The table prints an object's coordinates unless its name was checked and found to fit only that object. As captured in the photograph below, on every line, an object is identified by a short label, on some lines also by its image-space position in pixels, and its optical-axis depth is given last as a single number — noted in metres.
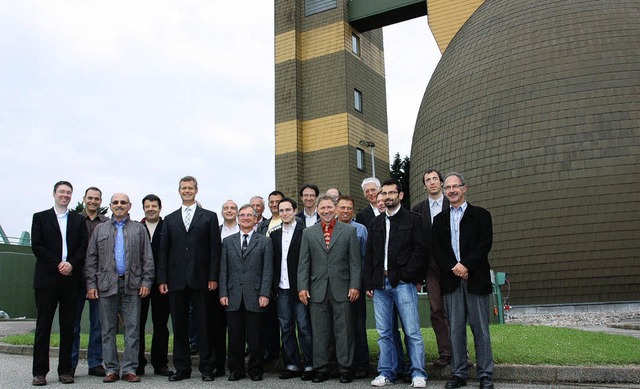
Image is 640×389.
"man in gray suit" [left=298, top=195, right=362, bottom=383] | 6.49
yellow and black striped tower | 23.80
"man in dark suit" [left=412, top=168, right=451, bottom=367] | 6.60
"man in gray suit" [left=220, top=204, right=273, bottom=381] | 6.82
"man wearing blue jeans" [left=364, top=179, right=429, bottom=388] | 6.16
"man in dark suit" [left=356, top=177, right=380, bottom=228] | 7.57
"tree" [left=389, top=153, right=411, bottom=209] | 39.16
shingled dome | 13.88
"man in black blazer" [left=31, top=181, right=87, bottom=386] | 6.59
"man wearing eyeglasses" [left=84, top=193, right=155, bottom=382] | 6.80
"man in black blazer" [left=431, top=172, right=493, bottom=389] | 5.90
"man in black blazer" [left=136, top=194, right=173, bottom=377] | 7.25
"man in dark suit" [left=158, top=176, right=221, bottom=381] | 6.86
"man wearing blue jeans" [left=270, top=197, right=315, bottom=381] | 6.94
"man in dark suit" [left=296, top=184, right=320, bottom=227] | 7.80
